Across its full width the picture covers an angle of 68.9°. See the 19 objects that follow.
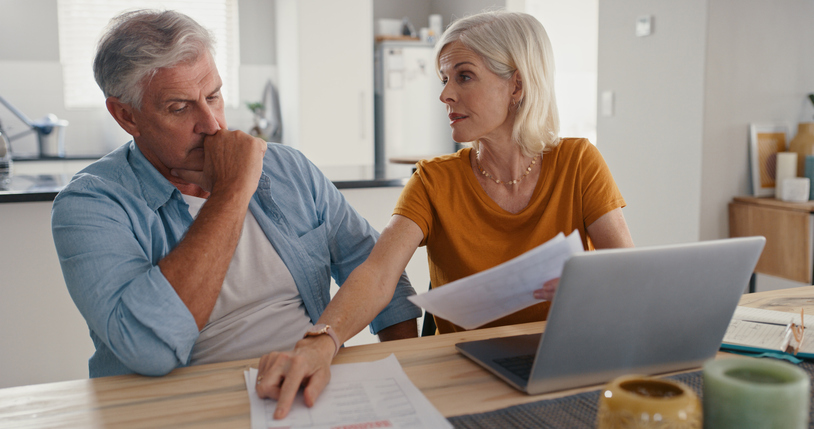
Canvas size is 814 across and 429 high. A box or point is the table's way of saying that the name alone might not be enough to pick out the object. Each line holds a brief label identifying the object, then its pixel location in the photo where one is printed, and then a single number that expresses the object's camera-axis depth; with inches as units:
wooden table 27.2
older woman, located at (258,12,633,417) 49.8
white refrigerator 193.6
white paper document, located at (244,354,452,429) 26.1
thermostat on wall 119.5
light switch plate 131.6
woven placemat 25.9
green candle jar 18.8
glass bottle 90.5
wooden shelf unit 101.0
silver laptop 25.5
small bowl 18.7
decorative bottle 109.4
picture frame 113.0
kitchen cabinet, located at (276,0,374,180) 179.9
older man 35.8
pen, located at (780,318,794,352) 34.0
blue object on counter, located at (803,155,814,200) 106.3
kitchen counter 68.3
